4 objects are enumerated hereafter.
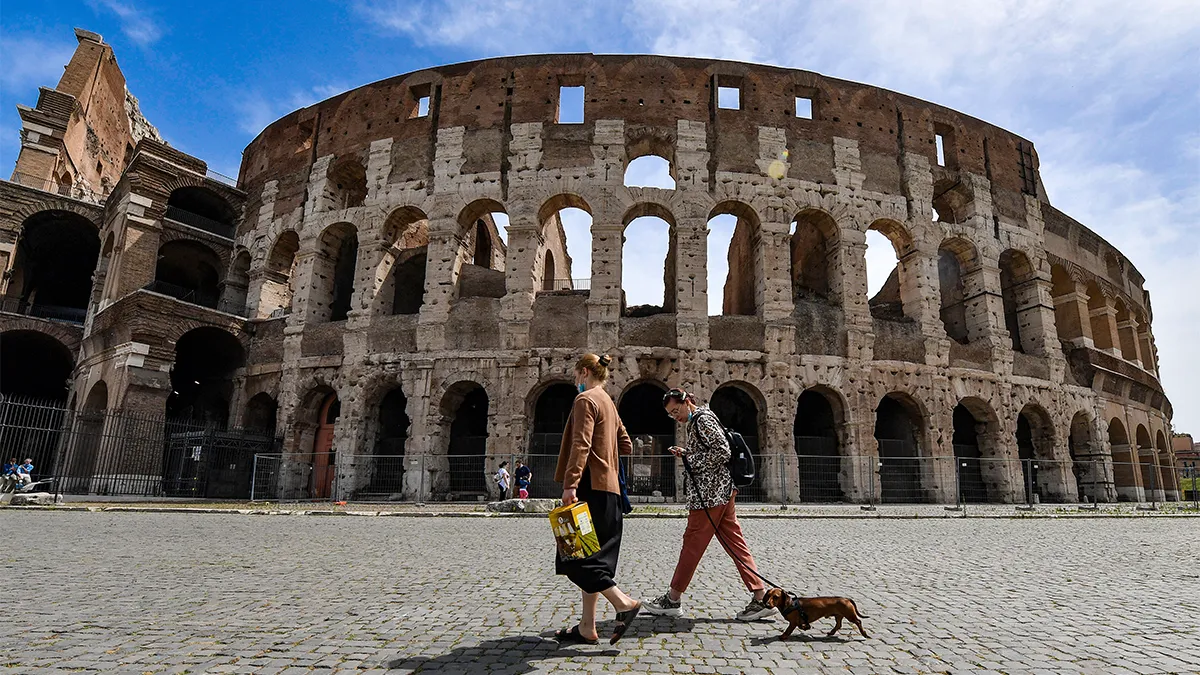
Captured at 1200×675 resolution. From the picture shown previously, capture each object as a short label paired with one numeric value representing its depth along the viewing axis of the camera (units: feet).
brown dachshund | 10.88
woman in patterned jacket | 12.45
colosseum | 54.34
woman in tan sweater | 10.46
